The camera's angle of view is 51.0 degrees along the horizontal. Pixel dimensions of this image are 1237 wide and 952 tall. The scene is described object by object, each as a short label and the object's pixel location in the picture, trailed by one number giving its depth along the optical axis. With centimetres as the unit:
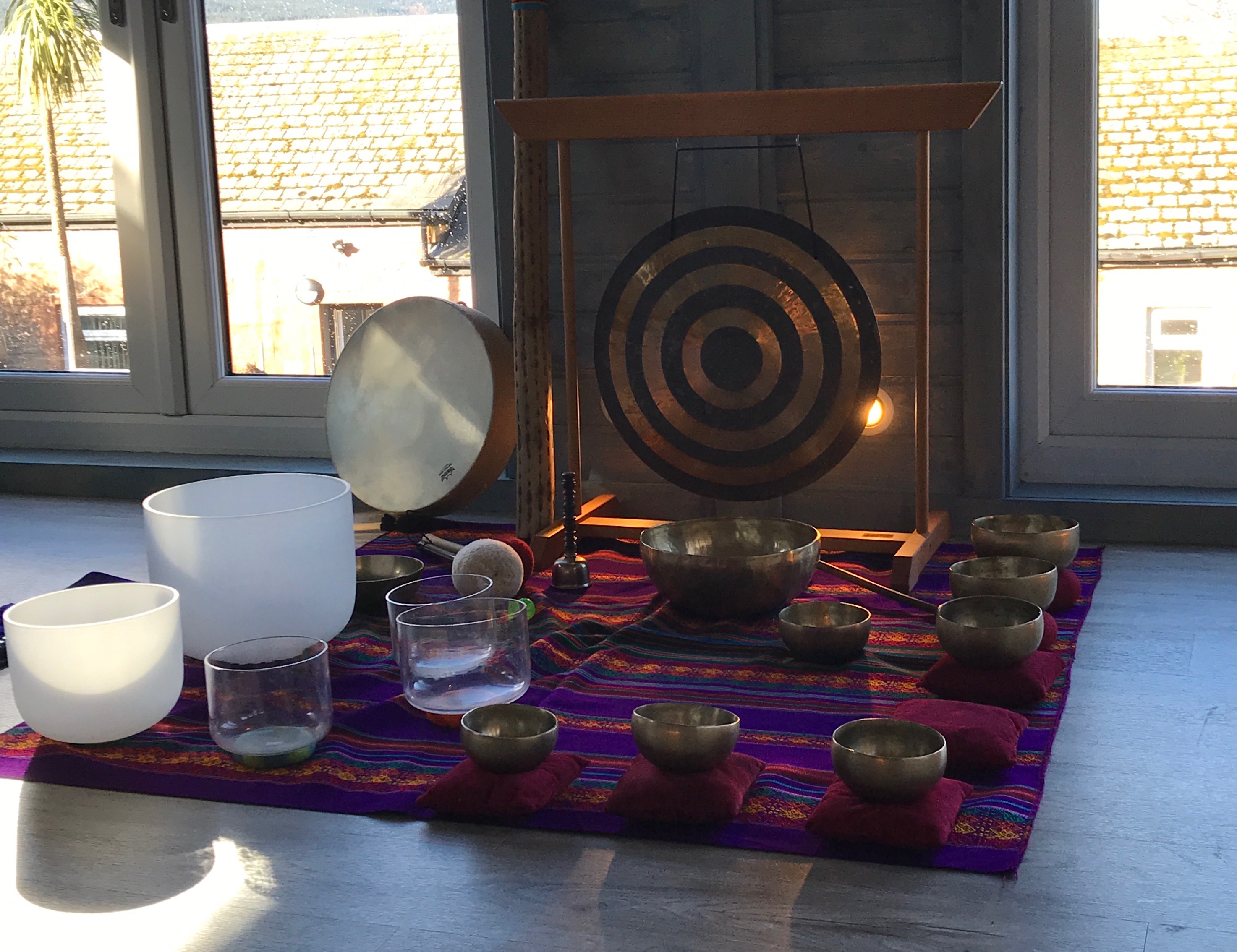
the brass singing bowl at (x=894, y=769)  118
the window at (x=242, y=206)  274
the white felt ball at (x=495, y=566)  188
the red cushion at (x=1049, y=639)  169
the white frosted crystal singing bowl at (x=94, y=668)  137
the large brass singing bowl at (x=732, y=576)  178
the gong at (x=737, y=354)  213
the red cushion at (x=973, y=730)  133
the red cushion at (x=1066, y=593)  186
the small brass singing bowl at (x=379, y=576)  193
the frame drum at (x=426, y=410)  238
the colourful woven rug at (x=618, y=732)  124
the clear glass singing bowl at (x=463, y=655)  147
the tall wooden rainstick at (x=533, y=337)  240
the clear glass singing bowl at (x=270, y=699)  139
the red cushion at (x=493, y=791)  127
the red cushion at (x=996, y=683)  151
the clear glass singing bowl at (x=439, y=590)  169
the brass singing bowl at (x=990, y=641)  151
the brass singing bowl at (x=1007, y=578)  170
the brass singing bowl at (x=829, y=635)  165
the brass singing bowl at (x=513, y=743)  129
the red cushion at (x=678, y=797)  123
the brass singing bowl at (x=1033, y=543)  189
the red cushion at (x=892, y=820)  117
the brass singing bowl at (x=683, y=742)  125
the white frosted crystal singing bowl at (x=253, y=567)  157
